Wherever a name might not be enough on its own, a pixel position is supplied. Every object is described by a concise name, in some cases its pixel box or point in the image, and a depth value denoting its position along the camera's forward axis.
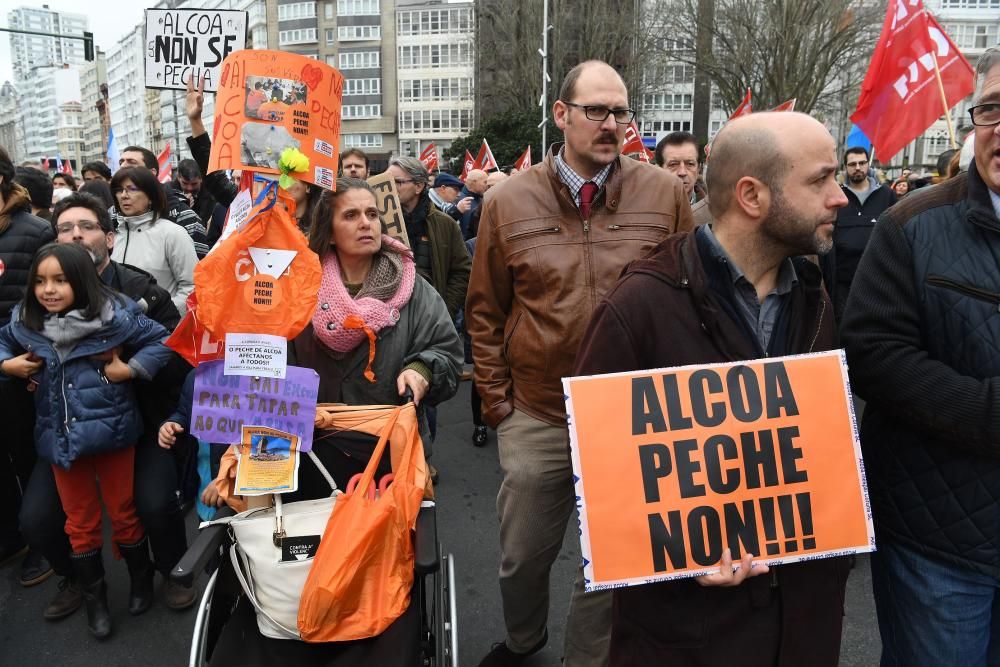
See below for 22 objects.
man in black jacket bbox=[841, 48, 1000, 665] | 1.76
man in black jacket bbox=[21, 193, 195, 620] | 3.37
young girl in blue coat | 3.22
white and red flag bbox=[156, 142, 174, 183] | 10.97
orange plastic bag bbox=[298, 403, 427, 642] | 2.11
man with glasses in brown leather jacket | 2.62
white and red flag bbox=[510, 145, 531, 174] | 10.65
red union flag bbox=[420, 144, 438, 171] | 13.90
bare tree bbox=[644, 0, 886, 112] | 26.56
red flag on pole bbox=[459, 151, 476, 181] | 12.96
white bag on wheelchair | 2.25
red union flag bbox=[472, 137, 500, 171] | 11.12
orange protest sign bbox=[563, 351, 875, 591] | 1.60
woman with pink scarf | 2.77
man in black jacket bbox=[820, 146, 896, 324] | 5.48
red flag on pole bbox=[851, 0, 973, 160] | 5.07
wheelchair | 2.17
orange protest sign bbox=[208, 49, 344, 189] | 2.50
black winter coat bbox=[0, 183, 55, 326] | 3.99
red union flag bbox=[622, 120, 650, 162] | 7.53
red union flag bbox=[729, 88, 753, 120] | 7.18
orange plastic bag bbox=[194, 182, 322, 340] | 2.37
